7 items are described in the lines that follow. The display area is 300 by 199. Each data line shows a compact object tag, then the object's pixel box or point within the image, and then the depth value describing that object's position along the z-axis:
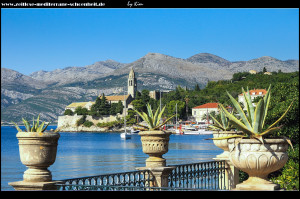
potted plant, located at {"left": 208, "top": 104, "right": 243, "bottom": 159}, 11.91
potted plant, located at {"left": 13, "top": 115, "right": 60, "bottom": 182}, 7.46
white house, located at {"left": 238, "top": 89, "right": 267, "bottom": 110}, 119.81
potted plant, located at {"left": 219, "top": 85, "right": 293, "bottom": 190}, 6.15
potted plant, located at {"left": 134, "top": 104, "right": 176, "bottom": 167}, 10.09
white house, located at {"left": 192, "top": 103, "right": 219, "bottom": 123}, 135.25
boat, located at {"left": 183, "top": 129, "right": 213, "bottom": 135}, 122.88
